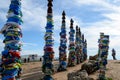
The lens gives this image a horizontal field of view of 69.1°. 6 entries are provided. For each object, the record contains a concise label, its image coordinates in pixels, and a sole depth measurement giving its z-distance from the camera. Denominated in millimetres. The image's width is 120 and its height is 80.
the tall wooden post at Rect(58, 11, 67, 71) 11709
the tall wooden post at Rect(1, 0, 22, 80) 3385
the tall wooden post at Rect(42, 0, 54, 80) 7267
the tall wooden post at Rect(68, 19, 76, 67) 13610
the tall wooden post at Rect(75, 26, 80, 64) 15733
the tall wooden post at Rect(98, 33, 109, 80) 8407
